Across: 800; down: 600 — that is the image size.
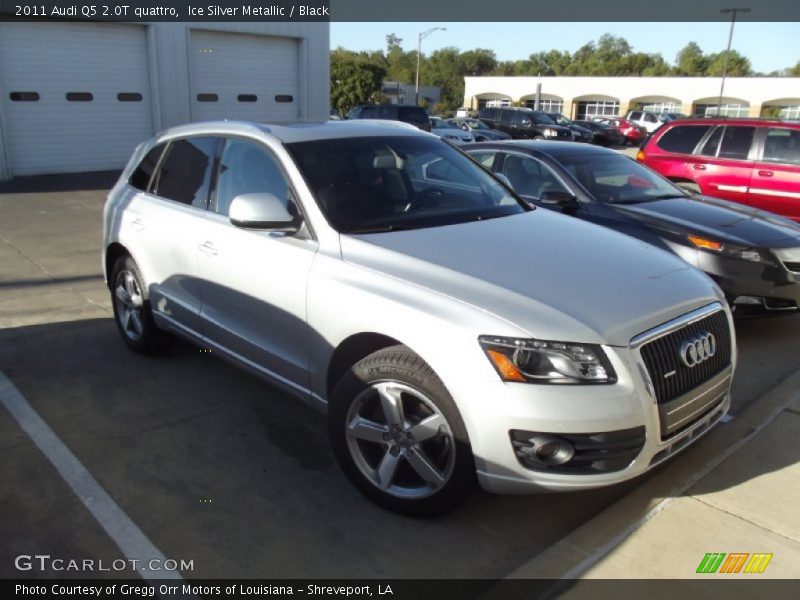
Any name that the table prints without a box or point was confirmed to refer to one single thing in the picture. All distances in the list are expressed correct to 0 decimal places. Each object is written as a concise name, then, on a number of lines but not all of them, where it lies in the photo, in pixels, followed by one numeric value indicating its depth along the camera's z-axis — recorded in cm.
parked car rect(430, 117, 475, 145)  2420
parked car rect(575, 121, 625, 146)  3453
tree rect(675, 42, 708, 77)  10794
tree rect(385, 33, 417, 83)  9644
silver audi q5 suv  283
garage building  1471
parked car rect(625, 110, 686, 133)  3953
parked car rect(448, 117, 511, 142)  2653
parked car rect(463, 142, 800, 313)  552
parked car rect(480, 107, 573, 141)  2958
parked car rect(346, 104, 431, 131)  2242
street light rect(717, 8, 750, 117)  4291
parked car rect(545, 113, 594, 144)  3172
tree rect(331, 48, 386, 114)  5335
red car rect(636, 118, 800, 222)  876
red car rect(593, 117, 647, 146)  3600
